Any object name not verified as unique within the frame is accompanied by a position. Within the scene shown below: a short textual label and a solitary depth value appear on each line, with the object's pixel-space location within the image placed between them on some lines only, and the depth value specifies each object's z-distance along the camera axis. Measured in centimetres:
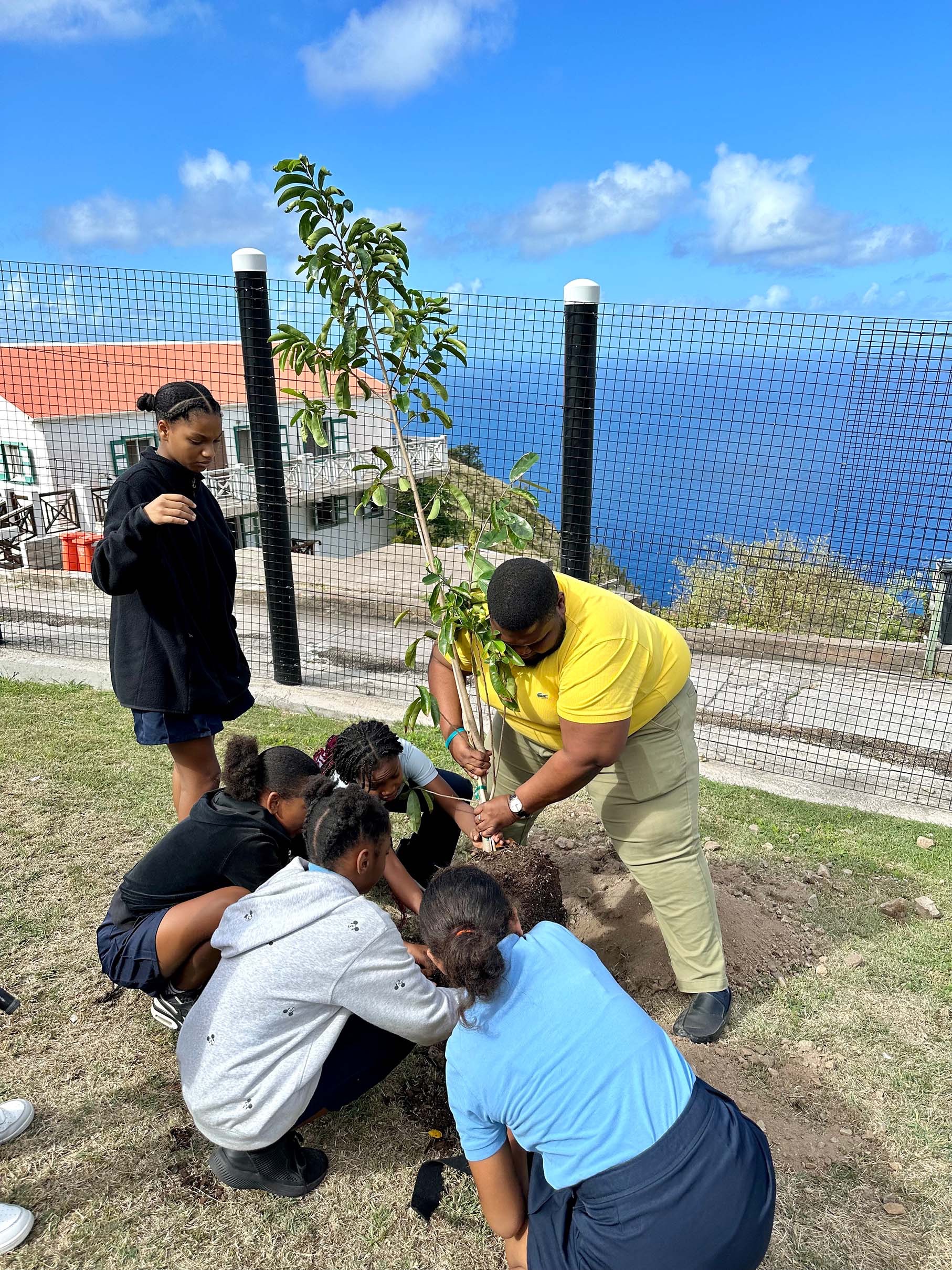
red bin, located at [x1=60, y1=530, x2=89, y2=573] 1368
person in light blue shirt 164
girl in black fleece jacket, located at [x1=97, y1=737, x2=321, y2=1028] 259
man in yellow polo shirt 252
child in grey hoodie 211
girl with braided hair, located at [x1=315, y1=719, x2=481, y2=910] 301
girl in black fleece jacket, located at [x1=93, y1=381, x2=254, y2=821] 292
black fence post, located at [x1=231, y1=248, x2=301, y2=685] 505
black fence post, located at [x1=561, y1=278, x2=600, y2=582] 464
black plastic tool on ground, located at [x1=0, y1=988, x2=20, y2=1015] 247
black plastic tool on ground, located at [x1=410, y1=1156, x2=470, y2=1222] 231
